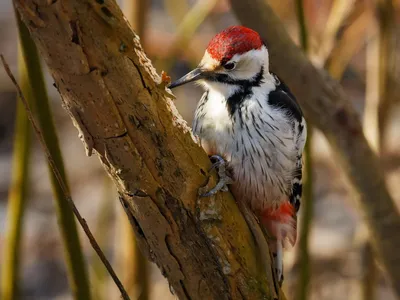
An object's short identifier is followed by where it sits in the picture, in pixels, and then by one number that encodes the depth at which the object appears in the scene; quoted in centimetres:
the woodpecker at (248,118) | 640
